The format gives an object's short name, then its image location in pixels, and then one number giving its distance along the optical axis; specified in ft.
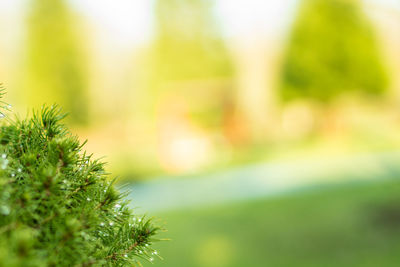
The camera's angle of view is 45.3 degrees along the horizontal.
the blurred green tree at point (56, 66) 63.00
